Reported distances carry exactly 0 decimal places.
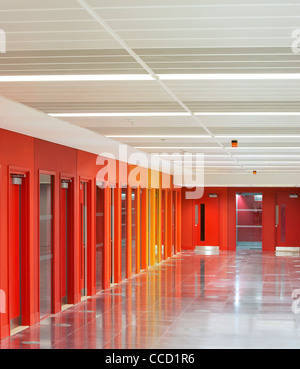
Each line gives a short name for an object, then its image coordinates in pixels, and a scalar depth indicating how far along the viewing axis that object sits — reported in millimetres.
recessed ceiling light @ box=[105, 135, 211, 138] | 12281
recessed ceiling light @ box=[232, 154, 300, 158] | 16438
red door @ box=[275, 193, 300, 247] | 27766
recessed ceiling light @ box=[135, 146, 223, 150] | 14602
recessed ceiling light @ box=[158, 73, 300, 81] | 6575
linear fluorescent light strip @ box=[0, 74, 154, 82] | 6742
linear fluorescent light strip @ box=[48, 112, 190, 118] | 9484
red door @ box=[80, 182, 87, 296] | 13641
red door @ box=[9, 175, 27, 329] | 10219
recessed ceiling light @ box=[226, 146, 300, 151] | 14227
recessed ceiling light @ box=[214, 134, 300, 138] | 12098
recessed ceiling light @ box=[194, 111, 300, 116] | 9234
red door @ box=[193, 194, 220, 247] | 28156
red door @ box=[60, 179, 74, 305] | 12727
